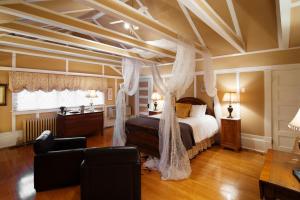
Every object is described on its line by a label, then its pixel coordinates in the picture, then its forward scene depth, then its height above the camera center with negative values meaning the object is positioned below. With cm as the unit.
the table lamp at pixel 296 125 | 169 -27
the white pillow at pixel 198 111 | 468 -31
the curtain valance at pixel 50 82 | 450 +58
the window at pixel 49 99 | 476 +5
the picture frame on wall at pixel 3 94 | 432 +17
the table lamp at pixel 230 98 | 434 +5
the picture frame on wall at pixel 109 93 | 687 +31
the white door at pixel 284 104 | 375 -9
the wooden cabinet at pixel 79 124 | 493 -74
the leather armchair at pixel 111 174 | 203 -91
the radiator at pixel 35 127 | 466 -76
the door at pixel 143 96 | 692 +18
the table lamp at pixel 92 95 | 583 +19
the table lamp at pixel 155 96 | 612 +16
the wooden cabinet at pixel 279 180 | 154 -79
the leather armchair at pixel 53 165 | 253 -101
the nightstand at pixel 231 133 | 418 -85
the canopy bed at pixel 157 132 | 345 -73
